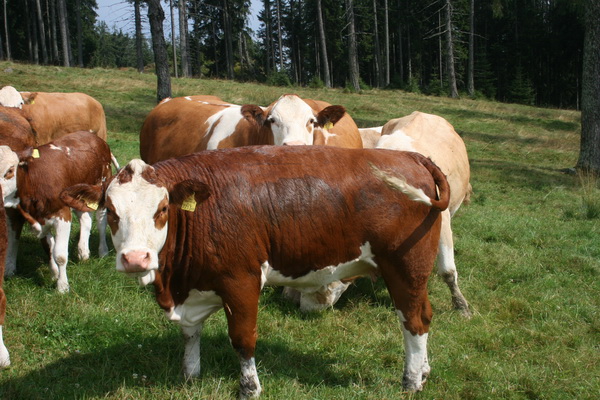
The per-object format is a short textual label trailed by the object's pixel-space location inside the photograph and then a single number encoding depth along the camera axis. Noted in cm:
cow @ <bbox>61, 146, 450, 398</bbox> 359
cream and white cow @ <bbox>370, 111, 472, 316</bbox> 579
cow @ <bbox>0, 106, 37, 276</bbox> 582
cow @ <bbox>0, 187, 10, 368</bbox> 426
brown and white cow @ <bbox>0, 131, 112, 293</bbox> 591
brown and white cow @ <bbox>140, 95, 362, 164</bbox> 633
